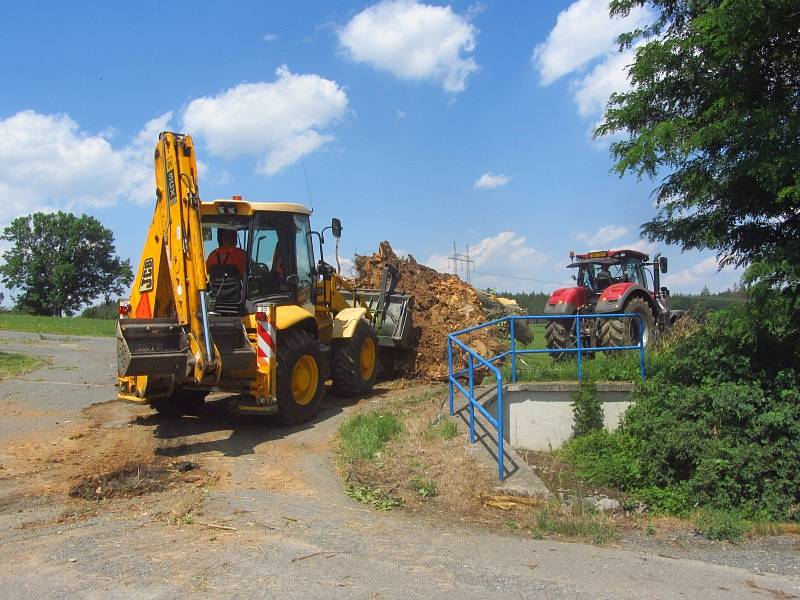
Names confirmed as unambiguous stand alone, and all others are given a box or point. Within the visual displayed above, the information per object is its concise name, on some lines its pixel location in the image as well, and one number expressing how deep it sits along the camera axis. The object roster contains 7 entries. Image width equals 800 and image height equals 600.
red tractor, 13.67
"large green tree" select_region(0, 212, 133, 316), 72.06
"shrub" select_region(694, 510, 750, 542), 6.21
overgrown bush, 7.56
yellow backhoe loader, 8.34
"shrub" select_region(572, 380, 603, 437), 10.33
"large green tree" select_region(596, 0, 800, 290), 7.60
